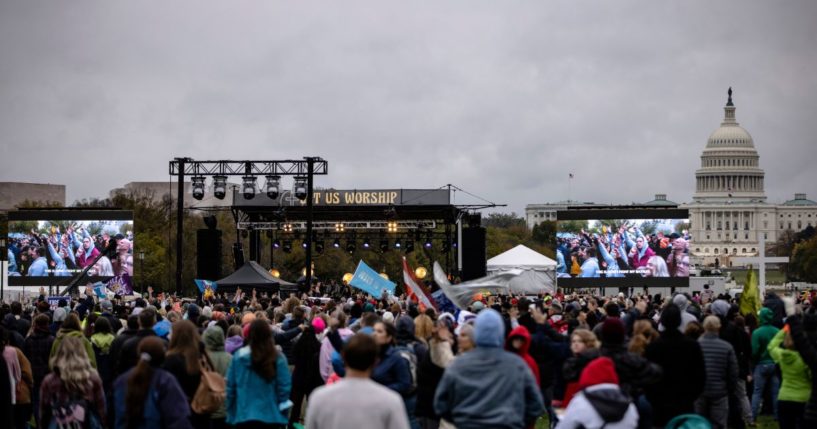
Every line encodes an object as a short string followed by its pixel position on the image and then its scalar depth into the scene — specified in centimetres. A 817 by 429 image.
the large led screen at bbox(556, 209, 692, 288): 5469
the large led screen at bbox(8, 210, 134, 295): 5378
